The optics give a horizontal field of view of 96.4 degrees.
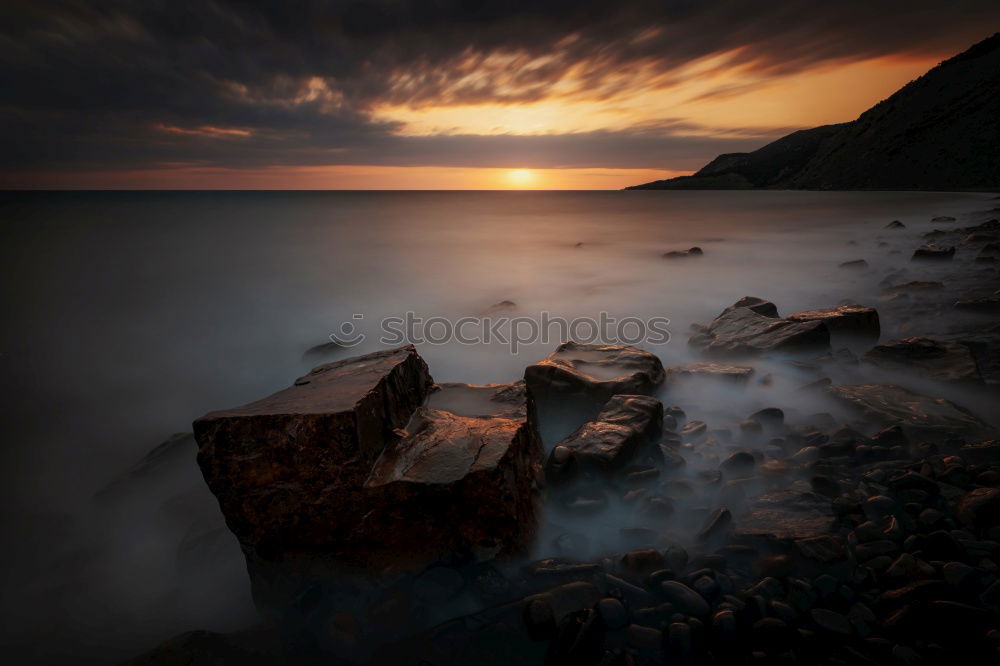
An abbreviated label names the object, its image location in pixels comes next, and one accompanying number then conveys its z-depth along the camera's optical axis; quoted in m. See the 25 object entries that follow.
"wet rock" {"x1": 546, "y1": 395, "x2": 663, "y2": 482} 3.35
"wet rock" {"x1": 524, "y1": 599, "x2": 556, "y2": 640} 2.33
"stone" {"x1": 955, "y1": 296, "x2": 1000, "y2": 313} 6.38
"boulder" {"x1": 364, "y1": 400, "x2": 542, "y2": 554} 2.63
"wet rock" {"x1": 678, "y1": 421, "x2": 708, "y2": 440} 4.01
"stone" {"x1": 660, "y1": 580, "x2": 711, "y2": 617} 2.31
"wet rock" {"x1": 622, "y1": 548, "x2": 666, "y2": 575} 2.59
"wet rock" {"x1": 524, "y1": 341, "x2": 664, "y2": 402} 4.28
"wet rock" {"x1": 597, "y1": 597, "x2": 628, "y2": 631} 2.30
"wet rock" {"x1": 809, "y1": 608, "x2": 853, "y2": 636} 2.09
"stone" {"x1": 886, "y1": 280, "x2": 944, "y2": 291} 7.95
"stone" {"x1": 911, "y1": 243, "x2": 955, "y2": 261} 10.25
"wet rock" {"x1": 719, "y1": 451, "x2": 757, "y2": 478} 3.43
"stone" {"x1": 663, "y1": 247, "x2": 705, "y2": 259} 15.80
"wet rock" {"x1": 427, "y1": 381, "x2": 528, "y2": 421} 3.55
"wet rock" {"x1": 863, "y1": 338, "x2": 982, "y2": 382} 4.43
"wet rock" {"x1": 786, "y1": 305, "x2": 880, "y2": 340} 5.88
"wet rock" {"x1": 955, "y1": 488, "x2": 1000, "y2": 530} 2.51
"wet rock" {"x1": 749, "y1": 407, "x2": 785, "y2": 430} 4.01
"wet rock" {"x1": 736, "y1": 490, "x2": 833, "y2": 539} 2.67
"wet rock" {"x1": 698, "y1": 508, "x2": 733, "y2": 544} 2.78
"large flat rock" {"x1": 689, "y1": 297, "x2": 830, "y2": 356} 5.35
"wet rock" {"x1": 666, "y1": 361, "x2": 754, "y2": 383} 4.93
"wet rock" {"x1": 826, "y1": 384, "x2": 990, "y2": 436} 3.55
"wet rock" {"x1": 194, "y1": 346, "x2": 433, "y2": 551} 2.58
